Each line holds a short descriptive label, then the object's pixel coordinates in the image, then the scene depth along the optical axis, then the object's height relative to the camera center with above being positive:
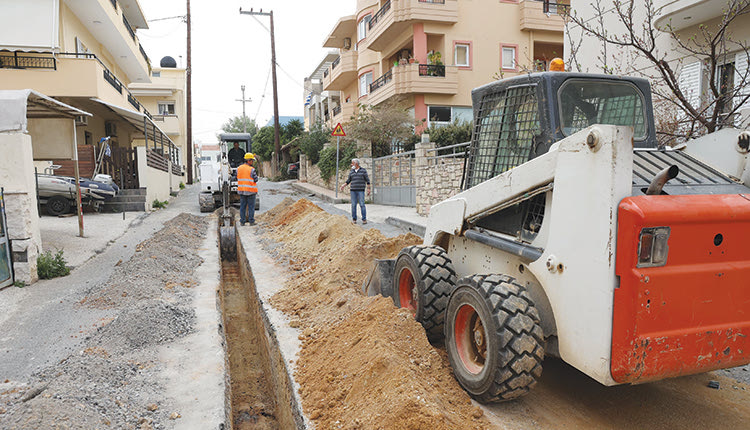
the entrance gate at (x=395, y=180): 16.91 -0.56
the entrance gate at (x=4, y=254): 6.72 -1.15
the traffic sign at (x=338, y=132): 17.09 +1.09
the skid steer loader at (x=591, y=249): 2.54 -0.48
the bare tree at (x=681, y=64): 6.31 +1.72
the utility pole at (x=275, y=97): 35.69 +4.91
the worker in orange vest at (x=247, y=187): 13.64 -0.57
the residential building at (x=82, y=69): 14.99 +2.94
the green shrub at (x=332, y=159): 22.20 +0.28
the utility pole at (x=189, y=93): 31.25 +4.45
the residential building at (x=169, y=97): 38.00 +5.34
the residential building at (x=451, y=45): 23.16 +5.75
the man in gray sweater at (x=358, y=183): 12.74 -0.46
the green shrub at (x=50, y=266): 7.46 -1.45
